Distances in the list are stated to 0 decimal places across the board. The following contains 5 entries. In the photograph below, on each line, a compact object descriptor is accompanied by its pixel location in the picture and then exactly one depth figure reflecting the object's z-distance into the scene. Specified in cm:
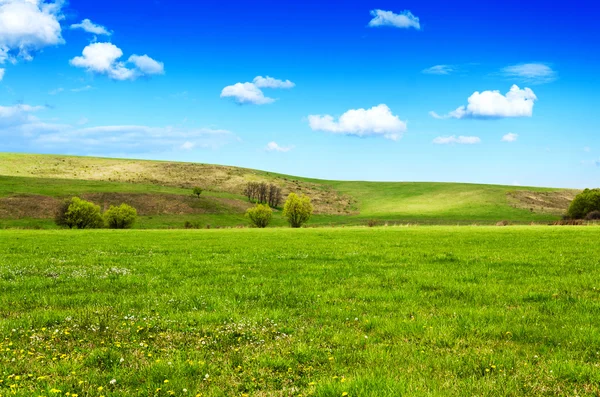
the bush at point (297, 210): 9919
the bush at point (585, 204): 11494
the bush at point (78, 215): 8438
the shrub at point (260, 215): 10284
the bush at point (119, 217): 8988
